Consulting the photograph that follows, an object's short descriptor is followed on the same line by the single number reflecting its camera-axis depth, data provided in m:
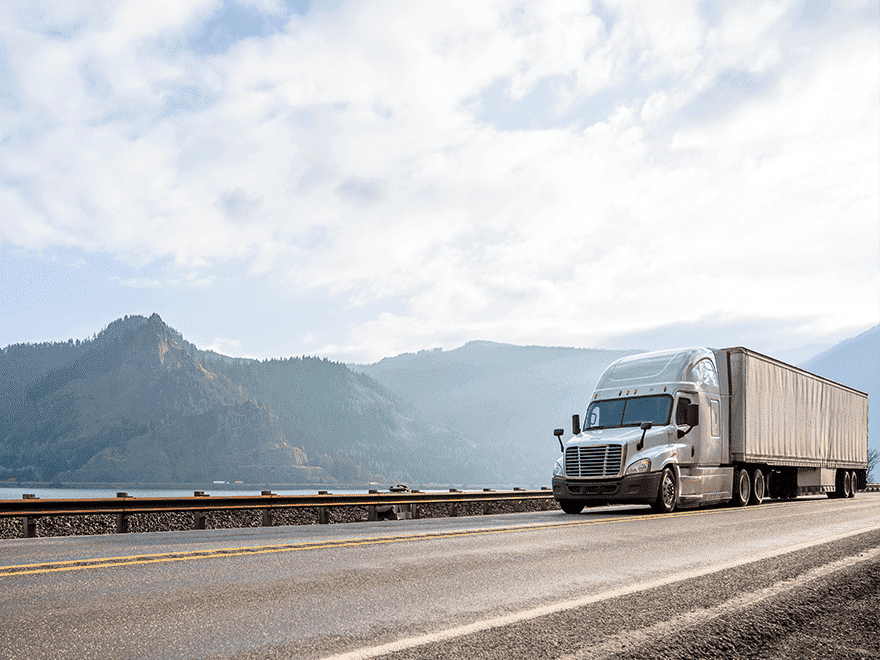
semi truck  16.03
